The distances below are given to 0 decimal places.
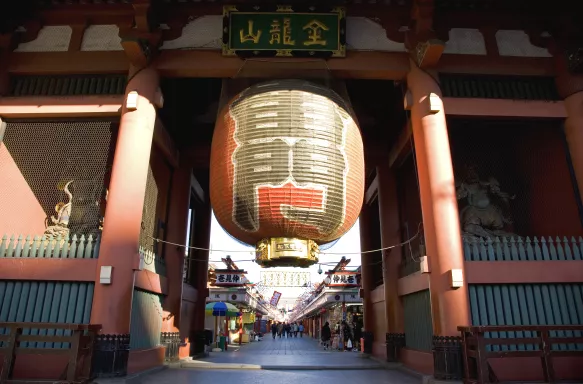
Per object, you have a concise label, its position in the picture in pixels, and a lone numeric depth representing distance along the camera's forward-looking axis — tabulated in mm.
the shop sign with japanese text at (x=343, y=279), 24109
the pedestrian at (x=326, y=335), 22105
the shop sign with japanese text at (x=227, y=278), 25328
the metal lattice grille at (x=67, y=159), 9742
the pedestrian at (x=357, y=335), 20672
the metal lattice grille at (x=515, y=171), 9656
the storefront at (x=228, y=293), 25314
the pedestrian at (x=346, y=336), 19453
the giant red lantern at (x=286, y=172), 6602
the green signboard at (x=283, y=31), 9211
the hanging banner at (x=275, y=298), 48516
